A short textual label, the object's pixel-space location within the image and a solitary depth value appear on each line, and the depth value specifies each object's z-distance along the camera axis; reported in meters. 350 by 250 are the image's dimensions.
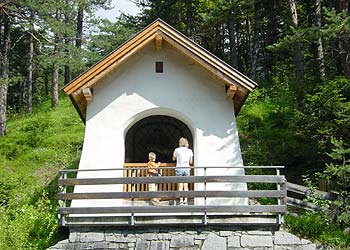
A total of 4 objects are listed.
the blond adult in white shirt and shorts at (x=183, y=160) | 11.14
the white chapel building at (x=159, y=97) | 11.55
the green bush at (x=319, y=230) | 10.55
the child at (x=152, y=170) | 11.57
